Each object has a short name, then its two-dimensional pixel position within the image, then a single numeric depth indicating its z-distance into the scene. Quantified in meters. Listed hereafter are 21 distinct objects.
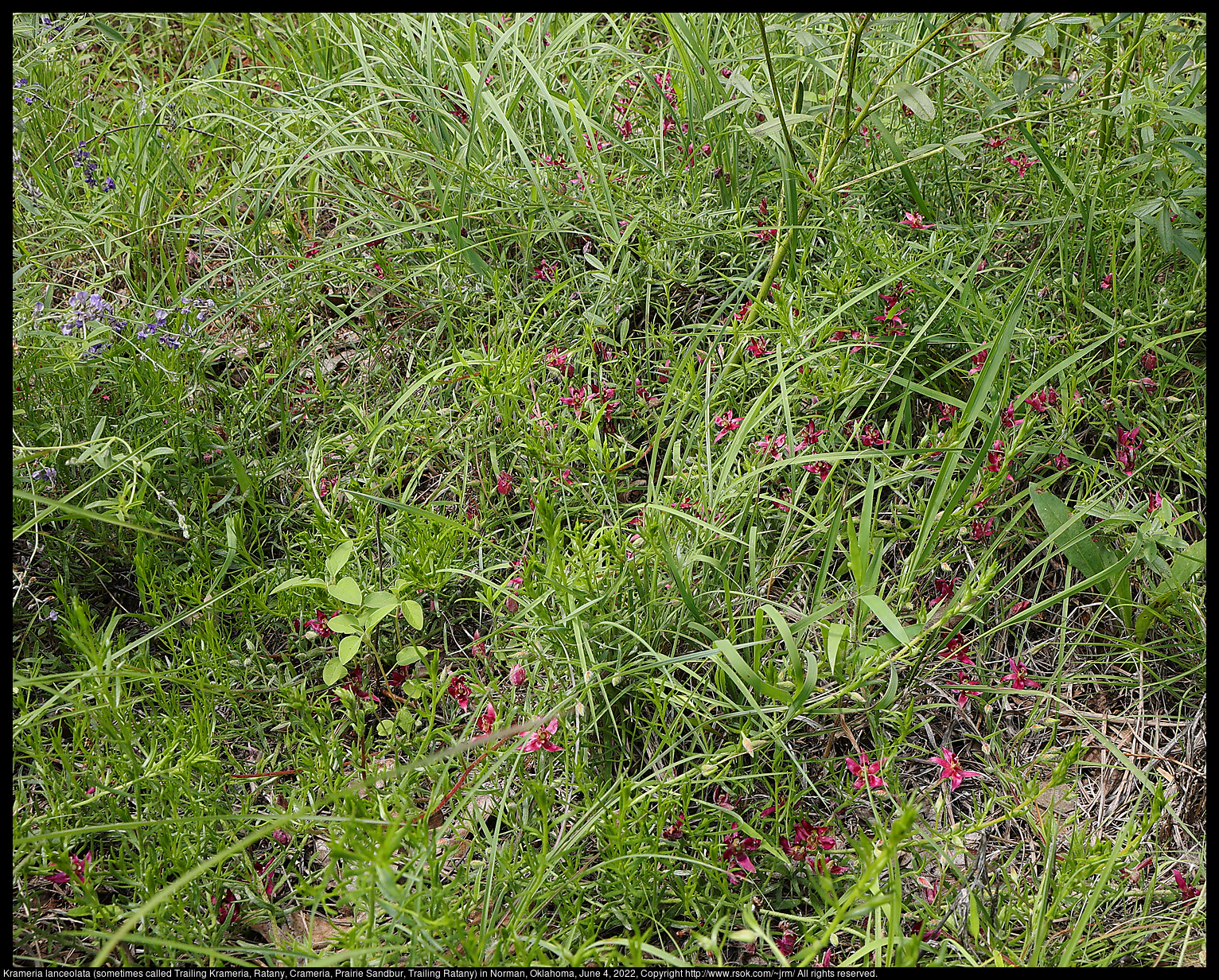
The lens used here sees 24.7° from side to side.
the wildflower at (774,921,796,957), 1.52
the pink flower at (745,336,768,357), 1.67
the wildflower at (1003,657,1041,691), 1.58
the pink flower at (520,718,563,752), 1.54
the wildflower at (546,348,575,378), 1.69
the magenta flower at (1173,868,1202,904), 1.52
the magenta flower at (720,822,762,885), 1.52
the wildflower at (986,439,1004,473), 1.61
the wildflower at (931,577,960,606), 1.62
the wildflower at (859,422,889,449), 1.64
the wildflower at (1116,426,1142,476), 1.64
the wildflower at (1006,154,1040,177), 1.75
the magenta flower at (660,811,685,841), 1.53
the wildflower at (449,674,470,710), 1.59
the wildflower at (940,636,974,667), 1.56
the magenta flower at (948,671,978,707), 1.58
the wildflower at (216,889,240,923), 1.53
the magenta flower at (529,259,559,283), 1.75
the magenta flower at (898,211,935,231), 1.71
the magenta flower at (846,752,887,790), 1.54
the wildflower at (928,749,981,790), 1.54
